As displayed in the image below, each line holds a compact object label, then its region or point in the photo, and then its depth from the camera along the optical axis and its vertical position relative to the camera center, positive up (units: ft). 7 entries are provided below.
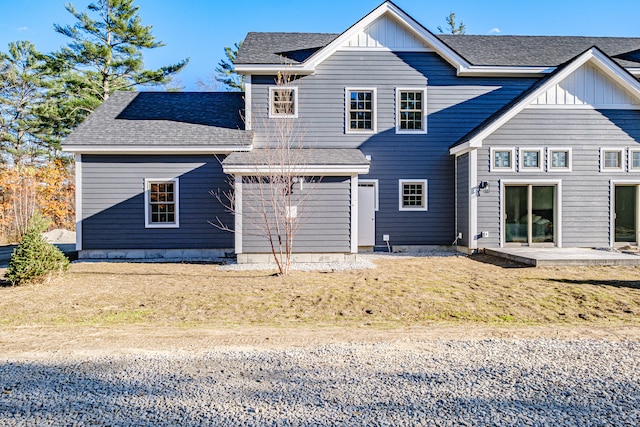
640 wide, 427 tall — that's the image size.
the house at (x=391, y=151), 40.11 +6.29
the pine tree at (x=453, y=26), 128.06 +59.05
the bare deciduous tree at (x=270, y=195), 34.76 +1.51
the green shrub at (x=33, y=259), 26.21 -3.11
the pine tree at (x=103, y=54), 79.82 +31.60
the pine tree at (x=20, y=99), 85.33 +24.38
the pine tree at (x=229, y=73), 99.04 +34.50
